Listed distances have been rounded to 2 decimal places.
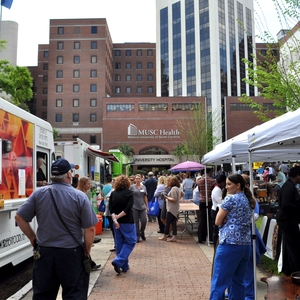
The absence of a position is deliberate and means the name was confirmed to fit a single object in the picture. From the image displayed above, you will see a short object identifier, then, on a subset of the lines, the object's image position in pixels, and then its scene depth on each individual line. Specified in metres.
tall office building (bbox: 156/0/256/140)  72.12
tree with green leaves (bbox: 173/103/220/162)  42.69
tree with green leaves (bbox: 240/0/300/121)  12.70
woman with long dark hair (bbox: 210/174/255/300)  4.10
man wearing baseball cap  3.39
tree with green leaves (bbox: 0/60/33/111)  25.60
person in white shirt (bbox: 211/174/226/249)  7.16
